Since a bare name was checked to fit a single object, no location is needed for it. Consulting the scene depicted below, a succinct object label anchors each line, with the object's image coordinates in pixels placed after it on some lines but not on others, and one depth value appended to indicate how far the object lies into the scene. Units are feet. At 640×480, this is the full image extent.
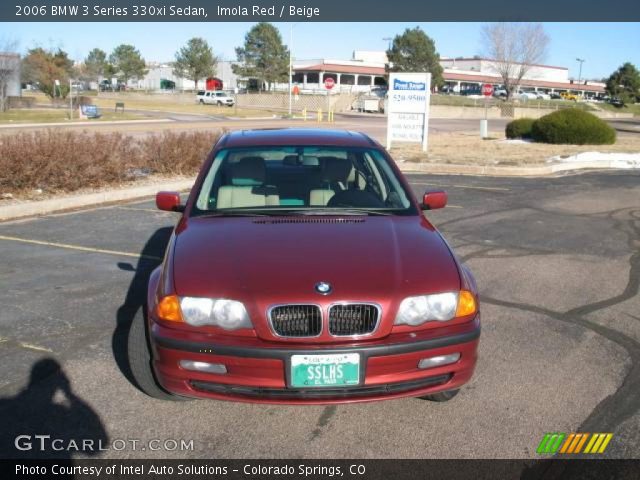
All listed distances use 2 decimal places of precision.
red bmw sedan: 10.33
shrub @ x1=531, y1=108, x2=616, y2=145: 76.69
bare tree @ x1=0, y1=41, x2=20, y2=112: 127.75
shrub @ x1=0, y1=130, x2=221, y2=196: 33.19
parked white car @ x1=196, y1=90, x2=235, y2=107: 215.51
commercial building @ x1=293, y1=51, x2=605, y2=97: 280.10
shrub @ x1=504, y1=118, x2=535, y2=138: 85.76
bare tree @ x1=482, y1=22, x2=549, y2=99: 234.17
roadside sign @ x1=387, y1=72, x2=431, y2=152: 65.31
